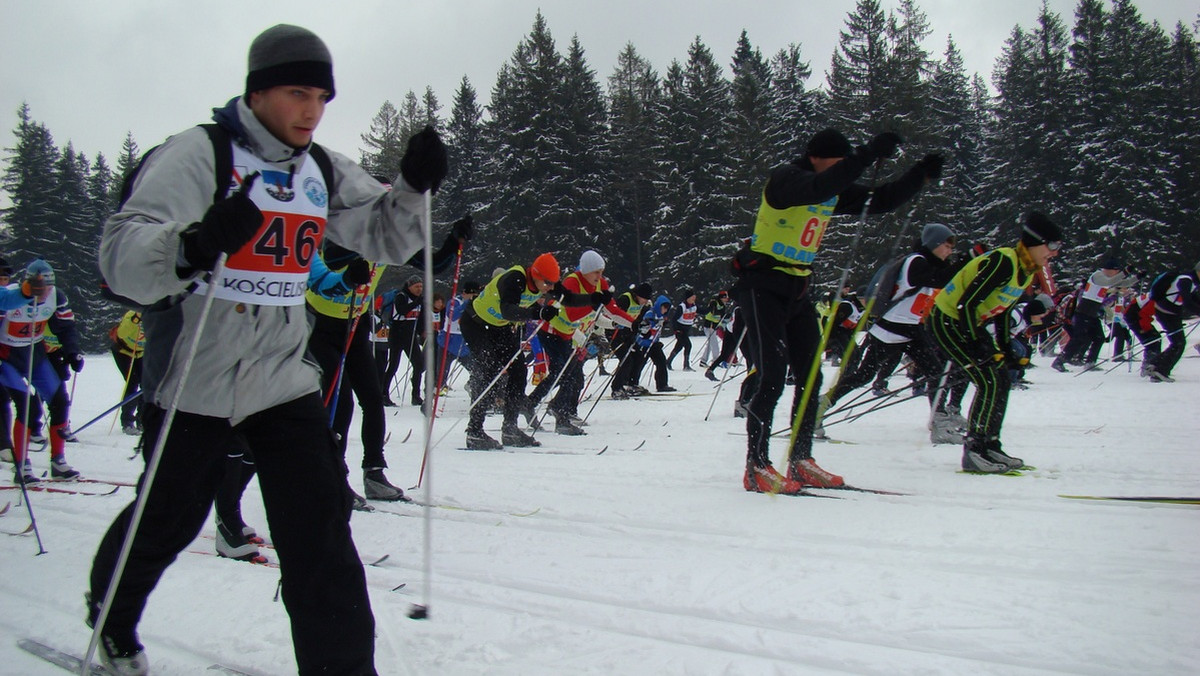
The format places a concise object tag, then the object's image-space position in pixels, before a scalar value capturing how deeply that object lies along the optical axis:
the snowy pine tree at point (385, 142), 47.53
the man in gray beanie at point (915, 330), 6.39
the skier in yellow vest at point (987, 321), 4.75
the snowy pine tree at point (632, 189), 37.91
